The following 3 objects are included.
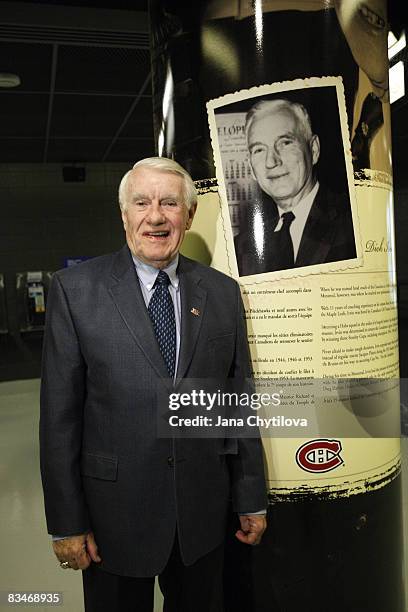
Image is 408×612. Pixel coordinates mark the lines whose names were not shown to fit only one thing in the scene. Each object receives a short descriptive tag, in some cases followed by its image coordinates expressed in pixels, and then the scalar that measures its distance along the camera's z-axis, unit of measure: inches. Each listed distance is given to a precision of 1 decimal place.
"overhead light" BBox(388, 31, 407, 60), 112.2
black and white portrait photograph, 59.0
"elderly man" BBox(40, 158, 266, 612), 50.1
